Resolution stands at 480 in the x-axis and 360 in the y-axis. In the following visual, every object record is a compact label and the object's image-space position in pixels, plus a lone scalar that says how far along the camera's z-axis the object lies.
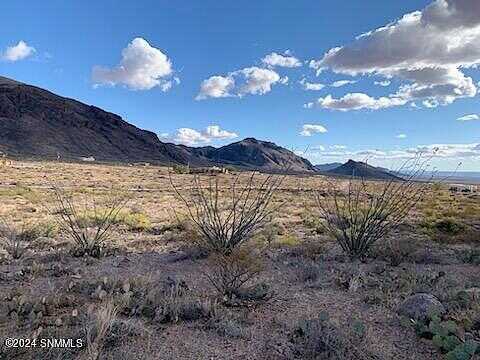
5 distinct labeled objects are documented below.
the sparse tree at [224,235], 9.38
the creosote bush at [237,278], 6.45
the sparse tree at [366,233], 9.81
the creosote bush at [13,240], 9.08
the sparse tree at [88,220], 9.46
